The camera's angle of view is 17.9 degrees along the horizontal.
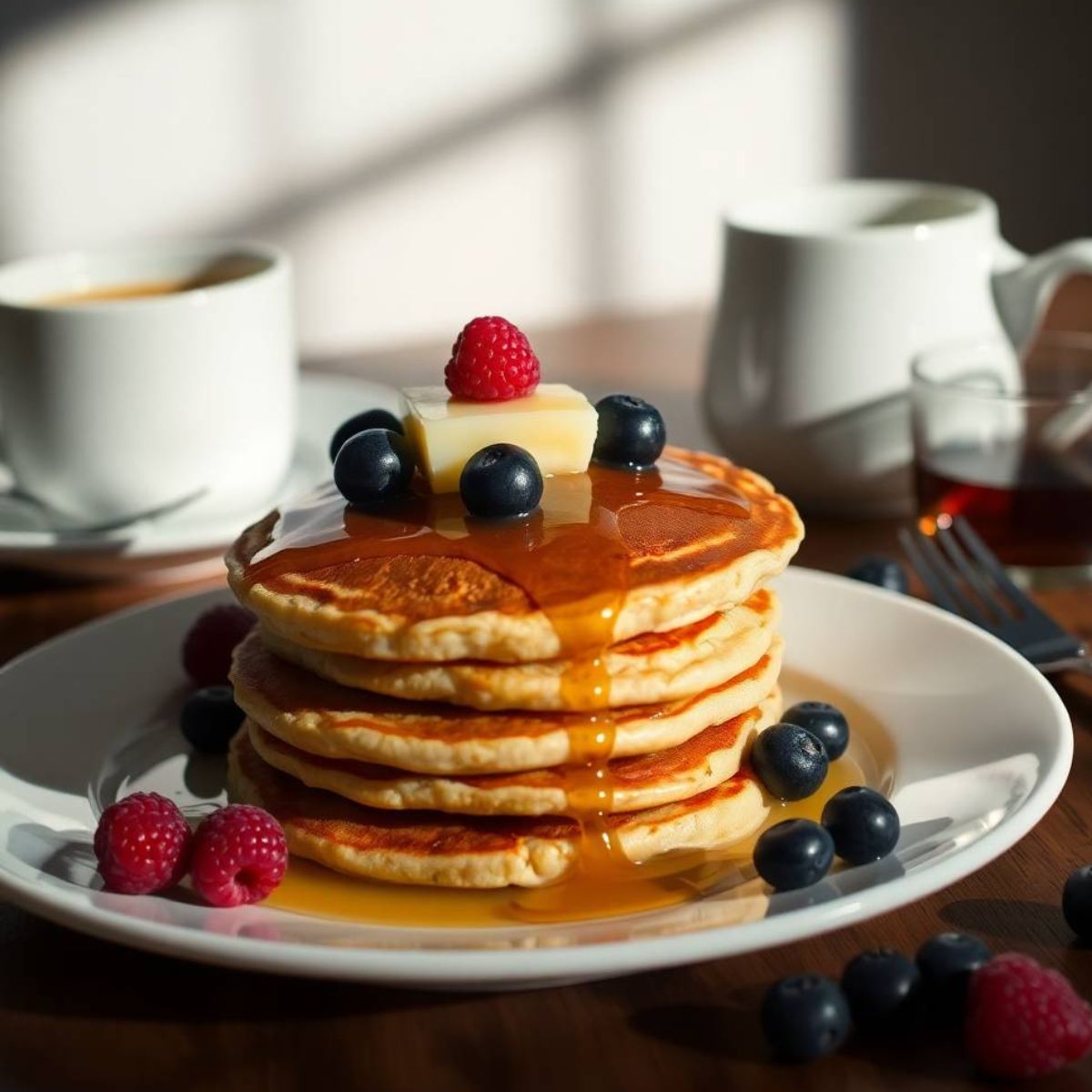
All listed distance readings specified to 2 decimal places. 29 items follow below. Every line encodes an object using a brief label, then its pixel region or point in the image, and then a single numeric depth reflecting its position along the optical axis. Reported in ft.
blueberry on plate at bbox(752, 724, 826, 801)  2.23
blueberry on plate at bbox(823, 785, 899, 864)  2.11
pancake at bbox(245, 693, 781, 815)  2.15
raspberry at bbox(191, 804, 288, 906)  2.08
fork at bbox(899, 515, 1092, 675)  2.43
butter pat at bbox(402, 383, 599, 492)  2.28
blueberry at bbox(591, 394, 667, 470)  2.34
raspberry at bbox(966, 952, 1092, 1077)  1.94
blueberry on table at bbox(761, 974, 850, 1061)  1.96
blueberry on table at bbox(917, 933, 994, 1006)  2.01
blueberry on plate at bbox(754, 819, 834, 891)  2.07
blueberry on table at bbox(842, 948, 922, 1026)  1.99
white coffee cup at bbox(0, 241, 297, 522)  2.67
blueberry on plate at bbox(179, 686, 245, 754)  2.36
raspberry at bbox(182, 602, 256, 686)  2.44
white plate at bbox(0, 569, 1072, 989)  1.97
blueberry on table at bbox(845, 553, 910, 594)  2.60
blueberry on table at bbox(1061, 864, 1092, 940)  2.07
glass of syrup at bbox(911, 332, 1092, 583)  2.64
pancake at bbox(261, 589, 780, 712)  2.14
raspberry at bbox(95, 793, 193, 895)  2.09
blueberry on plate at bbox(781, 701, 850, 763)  2.30
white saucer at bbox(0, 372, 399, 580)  2.64
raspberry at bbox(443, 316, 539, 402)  2.31
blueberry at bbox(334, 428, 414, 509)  2.28
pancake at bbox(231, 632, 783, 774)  2.14
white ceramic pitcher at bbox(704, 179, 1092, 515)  2.73
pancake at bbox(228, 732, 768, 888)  2.13
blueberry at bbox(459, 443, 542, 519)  2.22
